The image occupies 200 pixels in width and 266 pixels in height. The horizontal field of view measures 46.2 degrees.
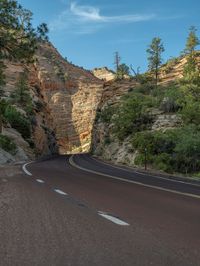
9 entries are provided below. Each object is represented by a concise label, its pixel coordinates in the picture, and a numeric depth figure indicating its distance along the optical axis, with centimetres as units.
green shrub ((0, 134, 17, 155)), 2514
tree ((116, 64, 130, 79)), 5804
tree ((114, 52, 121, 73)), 6258
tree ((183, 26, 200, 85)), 3558
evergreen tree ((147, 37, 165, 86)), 4560
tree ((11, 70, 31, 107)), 4131
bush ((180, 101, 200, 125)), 2309
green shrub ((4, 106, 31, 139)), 3436
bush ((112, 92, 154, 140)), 2720
